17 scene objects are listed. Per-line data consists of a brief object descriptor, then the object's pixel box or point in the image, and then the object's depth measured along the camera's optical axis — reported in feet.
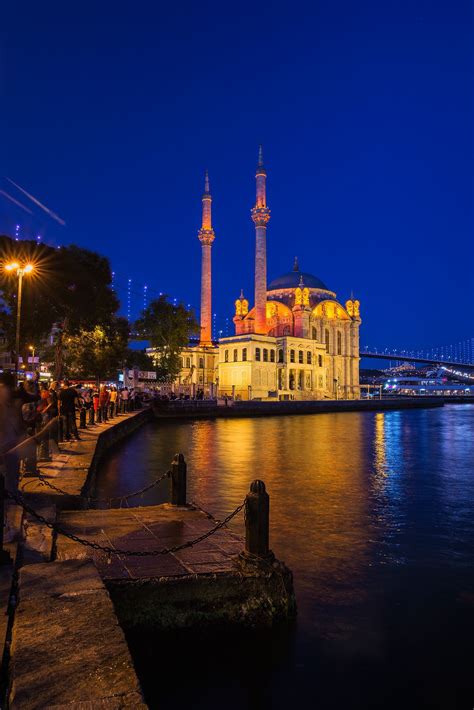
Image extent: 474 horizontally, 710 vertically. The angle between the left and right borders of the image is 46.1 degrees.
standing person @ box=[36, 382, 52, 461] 41.28
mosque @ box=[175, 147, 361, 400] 217.97
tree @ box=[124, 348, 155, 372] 194.59
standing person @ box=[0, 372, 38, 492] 23.36
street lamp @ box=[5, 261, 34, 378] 70.89
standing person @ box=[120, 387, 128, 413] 118.11
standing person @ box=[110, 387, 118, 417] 97.49
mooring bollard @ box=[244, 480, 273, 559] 19.06
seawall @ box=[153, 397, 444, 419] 148.36
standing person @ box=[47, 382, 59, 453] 46.44
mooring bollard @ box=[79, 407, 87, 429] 67.84
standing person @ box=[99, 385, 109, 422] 81.81
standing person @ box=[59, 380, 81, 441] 50.98
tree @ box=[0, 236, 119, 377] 113.50
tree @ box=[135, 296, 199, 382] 187.52
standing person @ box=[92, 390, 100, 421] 84.12
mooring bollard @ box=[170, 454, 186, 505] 28.55
